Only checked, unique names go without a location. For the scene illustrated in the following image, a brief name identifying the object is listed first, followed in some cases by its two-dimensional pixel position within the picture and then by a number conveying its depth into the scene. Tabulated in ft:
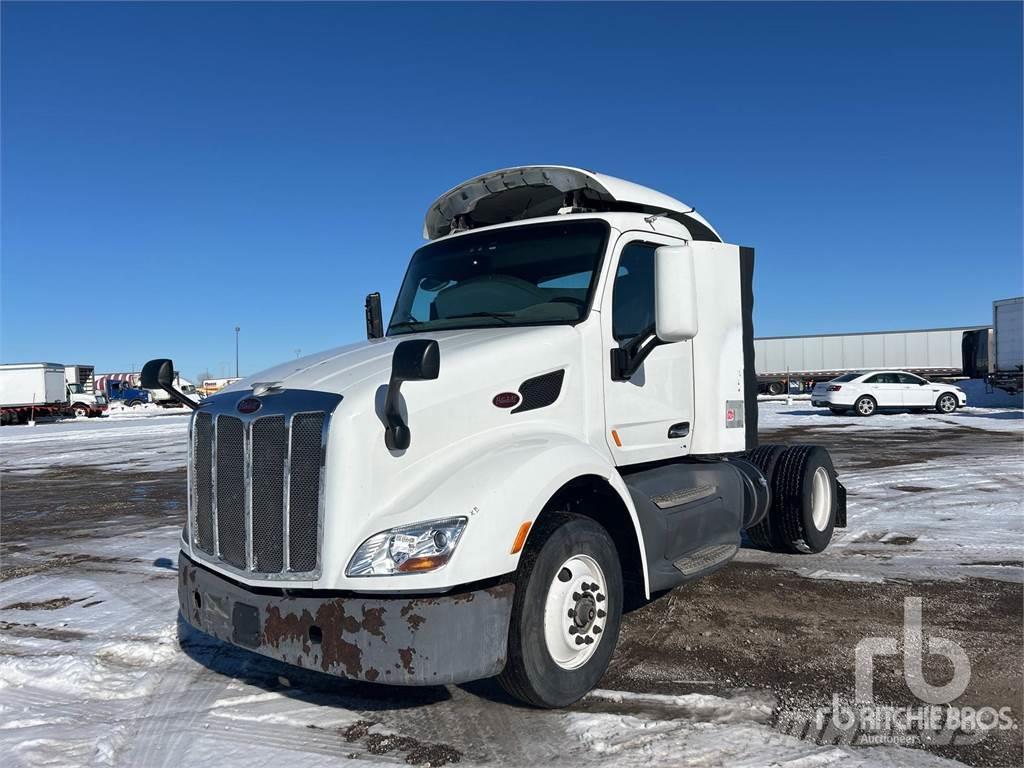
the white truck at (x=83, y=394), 146.41
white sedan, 85.40
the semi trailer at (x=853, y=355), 147.74
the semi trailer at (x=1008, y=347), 89.71
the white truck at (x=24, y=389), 132.36
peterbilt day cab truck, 10.44
